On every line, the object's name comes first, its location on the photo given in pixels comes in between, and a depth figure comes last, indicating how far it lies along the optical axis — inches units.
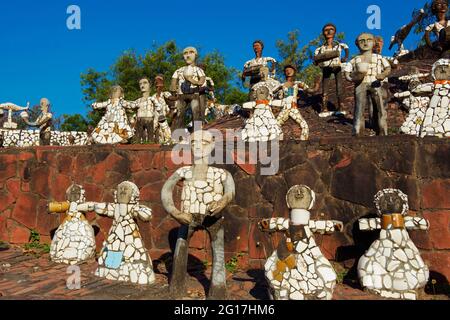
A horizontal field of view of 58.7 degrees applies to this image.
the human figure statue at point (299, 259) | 142.6
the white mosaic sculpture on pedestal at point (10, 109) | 413.7
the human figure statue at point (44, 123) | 343.3
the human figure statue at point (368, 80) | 225.5
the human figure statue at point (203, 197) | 156.9
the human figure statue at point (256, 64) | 407.7
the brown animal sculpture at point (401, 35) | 475.2
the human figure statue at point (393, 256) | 155.6
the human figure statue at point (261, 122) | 227.6
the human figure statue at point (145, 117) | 303.7
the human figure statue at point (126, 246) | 179.9
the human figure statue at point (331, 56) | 338.6
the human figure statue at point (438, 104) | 194.1
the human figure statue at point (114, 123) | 262.5
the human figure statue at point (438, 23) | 350.9
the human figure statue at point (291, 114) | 245.6
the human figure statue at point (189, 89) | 274.7
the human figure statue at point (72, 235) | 213.9
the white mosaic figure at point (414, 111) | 230.9
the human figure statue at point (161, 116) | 348.8
